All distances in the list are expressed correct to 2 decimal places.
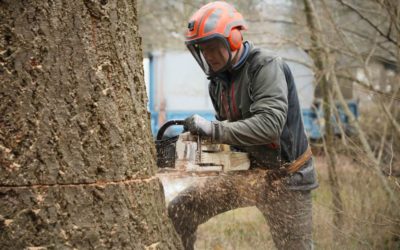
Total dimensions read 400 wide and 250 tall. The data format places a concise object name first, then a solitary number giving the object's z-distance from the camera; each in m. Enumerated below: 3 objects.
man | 3.61
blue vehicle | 15.66
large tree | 2.27
